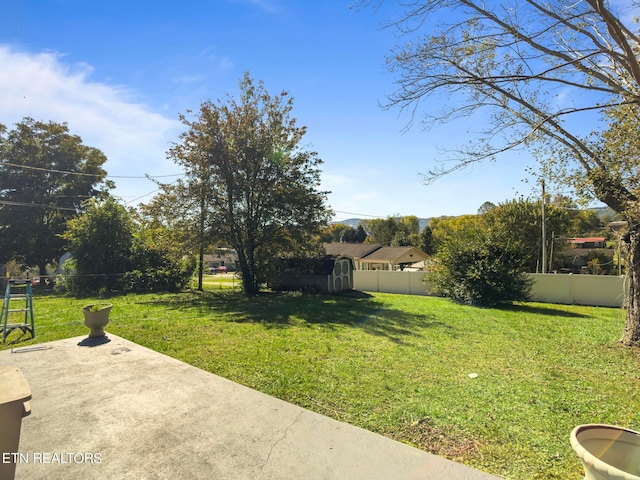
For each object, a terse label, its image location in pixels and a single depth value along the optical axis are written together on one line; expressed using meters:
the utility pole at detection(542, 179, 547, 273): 19.22
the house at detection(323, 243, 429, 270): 30.67
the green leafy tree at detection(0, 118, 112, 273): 24.92
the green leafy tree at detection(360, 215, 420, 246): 48.44
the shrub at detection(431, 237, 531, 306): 12.93
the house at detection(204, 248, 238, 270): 17.31
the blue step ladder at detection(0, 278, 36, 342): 6.56
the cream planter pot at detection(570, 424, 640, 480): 2.05
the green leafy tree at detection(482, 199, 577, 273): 26.84
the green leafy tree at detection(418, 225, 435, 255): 44.16
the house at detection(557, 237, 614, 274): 28.02
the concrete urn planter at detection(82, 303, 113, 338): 6.82
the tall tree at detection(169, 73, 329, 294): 15.08
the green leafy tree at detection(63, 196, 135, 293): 17.20
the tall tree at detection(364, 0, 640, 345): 4.34
